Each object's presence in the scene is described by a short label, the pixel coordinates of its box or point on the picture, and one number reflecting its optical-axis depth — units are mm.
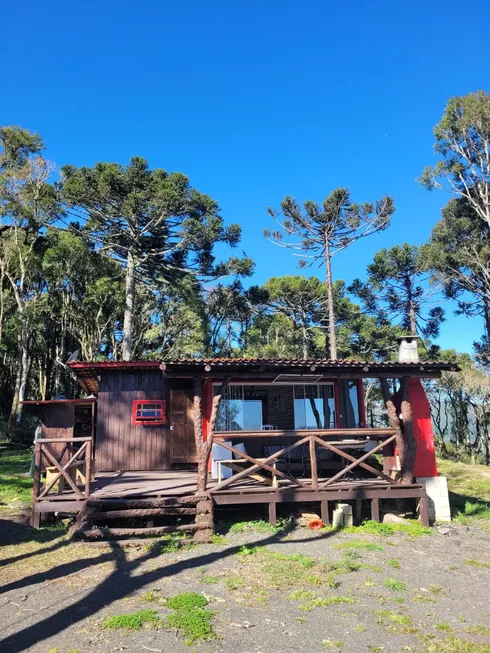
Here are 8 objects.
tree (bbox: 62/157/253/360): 20672
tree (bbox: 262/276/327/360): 30656
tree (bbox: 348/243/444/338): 28328
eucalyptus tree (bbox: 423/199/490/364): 24500
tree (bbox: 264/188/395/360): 24141
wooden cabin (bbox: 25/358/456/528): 8219
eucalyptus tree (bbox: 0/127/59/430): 22359
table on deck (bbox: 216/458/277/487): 8605
